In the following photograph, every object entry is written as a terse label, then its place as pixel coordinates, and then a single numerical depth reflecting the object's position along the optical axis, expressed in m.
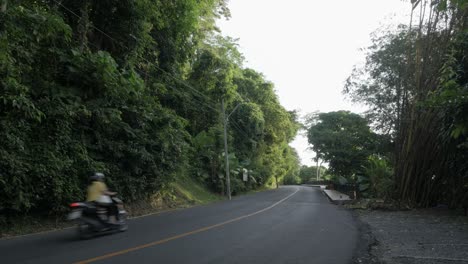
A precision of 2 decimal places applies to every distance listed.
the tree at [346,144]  33.33
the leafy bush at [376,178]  23.90
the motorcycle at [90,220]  9.66
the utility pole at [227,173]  31.02
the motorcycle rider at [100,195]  10.38
